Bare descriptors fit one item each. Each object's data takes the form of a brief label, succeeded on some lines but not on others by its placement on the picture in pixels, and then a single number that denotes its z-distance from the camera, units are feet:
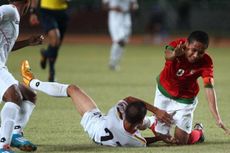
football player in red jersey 59.41
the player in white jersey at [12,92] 51.80
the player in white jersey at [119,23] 133.90
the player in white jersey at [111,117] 55.26
